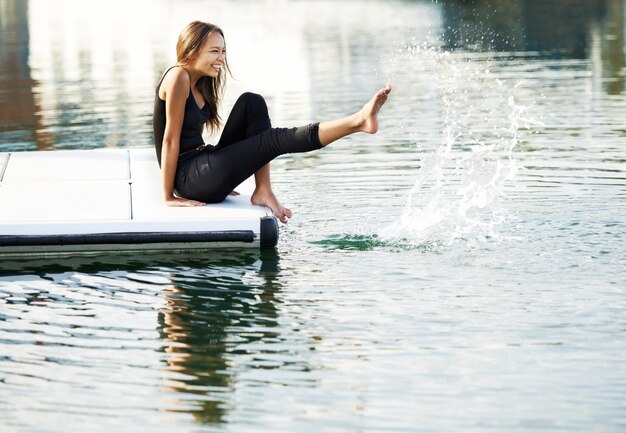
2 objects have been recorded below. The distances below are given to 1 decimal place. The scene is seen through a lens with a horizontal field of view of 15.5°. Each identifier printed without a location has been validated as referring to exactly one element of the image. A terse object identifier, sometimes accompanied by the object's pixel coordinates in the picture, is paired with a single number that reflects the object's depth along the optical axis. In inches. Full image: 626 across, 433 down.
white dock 487.7
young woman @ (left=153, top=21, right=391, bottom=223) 508.6
